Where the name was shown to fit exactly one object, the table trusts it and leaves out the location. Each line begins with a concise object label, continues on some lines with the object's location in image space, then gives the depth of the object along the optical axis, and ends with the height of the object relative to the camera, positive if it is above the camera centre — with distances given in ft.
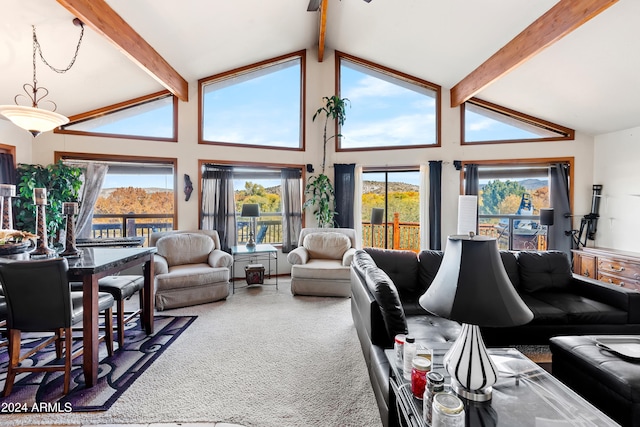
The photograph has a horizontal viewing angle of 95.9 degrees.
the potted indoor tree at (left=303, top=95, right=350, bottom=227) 17.19 +1.61
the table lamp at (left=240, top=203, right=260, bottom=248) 15.44 -0.02
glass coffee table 3.62 -2.62
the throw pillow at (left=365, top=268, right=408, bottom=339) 6.26 -2.11
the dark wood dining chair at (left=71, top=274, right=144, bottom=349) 8.59 -2.41
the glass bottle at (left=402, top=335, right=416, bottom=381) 4.49 -2.30
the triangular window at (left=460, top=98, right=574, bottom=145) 15.97 +4.85
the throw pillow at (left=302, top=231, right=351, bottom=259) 15.52 -1.84
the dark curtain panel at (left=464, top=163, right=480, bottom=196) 16.84 +1.84
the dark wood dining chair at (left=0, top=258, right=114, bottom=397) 6.46 -2.10
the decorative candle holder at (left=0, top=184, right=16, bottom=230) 8.41 +0.50
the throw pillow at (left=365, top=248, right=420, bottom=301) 9.86 -1.96
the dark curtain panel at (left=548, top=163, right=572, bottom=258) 15.71 +0.20
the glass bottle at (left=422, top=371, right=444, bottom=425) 3.54 -2.28
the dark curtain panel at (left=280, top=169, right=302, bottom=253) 17.74 +0.23
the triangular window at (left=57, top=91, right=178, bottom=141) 14.85 +4.81
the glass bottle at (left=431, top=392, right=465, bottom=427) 3.13 -2.20
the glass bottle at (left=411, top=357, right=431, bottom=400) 4.03 -2.33
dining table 6.82 -1.65
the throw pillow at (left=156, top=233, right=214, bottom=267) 13.78 -1.83
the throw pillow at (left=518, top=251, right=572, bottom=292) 9.81 -2.08
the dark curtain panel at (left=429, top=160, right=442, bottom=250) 17.11 +0.43
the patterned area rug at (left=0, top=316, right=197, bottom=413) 6.41 -4.29
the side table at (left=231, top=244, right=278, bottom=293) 14.99 -2.61
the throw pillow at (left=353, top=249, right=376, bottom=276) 8.62 -1.62
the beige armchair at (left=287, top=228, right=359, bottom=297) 13.75 -2.63
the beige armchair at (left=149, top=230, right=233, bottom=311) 12.12 -2.65
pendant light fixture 7.72 +2.62
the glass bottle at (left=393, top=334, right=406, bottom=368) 4.86 -2.38
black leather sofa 6.40 -2.70
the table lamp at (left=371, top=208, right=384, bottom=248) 16.56 -0.23
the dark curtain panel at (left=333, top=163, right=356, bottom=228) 17.83 +1.11
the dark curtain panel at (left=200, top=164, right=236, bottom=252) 16.57 +0.39
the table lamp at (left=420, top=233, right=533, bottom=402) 3.63 -1.20
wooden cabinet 11.80 -2.41
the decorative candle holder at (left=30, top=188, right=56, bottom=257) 7.82 -0.50
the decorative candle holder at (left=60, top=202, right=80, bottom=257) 8.22 -0.63
